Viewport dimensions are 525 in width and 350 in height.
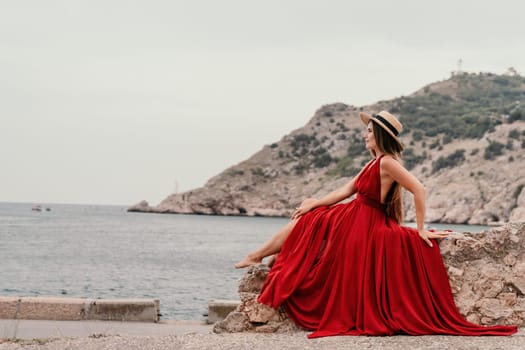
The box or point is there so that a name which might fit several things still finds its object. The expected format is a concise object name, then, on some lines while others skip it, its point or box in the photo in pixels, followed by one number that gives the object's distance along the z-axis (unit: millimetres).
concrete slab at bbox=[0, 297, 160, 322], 9961
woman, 7105
